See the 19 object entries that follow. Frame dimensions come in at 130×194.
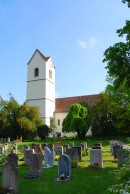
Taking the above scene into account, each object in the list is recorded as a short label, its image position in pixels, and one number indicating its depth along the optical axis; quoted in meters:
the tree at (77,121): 26.47
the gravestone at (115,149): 10.20
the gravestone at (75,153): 9.95
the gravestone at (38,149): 12.19
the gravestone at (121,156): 8.38
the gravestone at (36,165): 7.90
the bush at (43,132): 28.91
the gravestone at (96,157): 8.73
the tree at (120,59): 5.47
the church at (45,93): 37.16
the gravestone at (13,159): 7.55
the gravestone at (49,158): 9.65
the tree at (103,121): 27.33
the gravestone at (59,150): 11.92
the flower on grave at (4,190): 5.93
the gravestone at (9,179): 6.21
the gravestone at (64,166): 7.45
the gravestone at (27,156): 10.04
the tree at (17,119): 28.46
